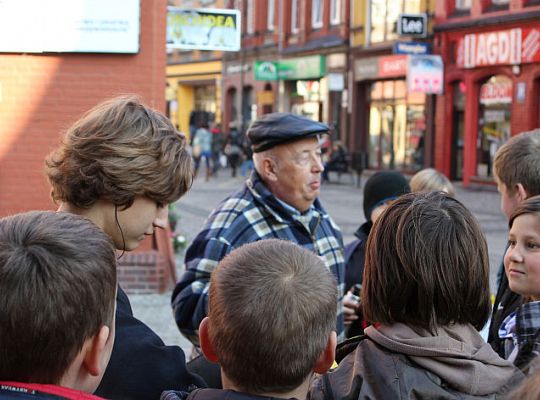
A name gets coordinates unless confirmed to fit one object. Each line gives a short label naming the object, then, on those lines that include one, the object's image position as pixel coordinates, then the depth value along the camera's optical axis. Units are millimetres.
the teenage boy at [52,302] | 1823
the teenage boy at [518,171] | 3707
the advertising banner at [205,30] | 9727
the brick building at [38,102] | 8430
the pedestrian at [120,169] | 2607
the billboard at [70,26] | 7957
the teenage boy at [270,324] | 2074
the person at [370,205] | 4746
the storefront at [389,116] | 28953
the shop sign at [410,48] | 25906
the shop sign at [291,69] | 34278
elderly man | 3758
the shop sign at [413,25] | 27250
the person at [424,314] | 2307
